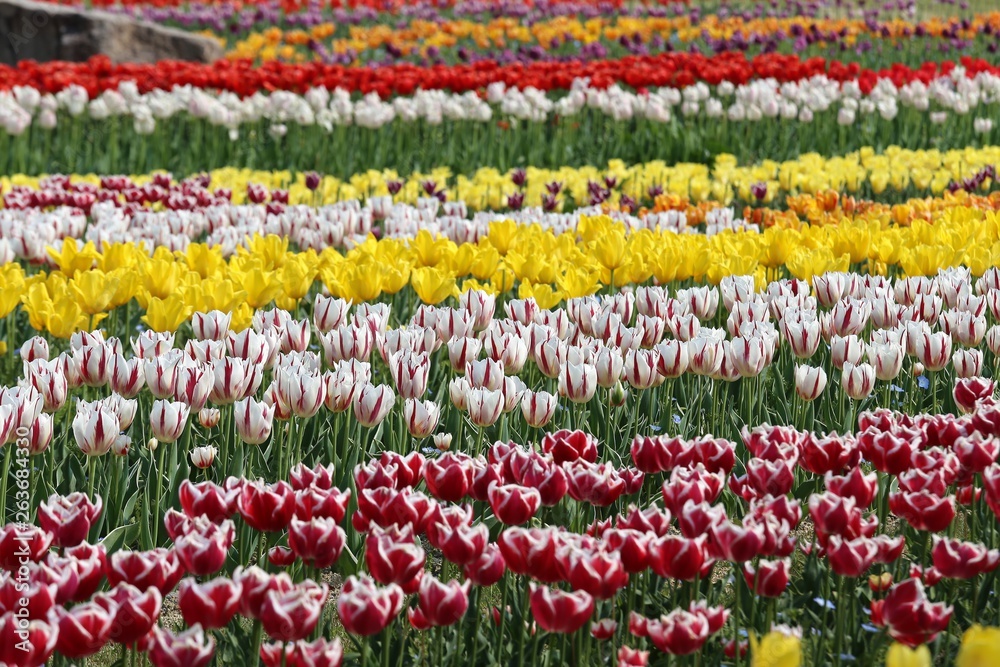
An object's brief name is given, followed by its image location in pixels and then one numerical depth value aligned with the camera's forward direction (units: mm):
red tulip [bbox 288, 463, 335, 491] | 5203
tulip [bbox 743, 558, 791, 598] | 4883
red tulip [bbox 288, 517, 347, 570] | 4766
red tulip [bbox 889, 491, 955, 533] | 5078
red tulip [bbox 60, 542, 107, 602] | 4508
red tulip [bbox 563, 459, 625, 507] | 5387
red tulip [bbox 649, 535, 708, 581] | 4617
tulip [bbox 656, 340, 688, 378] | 7223
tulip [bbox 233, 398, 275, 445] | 6312
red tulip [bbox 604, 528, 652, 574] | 4711
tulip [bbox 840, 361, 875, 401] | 7160
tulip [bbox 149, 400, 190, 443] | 6242
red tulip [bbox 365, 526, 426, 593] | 4547
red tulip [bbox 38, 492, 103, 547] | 4996
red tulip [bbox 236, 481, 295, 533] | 5008
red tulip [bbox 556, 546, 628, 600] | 4383
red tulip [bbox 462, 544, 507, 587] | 4699
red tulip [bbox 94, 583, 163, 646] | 4180
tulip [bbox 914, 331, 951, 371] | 7422
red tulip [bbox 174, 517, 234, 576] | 4613
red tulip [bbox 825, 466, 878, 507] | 5125
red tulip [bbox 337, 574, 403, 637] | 4176
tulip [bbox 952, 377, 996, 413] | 6660
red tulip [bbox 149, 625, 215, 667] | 3932
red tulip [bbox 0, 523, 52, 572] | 4812
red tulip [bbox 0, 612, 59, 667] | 3920
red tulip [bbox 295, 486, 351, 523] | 4957
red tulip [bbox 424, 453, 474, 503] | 5309
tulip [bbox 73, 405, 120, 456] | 6168
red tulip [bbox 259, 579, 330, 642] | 4113
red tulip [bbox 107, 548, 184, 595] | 4422
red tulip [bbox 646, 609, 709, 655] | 4348
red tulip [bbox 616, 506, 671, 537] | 4895
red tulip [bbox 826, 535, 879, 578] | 4723
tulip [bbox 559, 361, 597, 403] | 6902
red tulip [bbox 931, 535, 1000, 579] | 4762
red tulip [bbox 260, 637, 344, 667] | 4039
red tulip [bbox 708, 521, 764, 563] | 4625
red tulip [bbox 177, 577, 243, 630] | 4180
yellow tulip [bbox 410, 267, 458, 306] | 9031
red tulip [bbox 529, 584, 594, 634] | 4312
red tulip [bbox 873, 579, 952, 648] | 4414
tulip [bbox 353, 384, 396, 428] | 6559
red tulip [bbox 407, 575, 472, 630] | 4395
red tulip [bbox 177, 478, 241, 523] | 5145
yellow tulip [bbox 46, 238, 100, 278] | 10016
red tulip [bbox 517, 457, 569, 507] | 5320
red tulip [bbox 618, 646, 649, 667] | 4270
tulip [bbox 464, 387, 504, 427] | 6527
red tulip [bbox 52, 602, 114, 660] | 4027
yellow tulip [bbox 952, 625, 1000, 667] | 2861
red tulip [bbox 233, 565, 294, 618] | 4281
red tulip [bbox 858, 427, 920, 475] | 5543
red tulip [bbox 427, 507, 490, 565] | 4660
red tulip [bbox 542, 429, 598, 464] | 5816
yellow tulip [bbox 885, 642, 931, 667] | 2924
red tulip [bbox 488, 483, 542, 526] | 5051
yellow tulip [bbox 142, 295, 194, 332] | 8117
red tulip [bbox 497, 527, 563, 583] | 4527
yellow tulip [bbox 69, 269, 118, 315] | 8422
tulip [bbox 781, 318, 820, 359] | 7652
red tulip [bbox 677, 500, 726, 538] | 4785
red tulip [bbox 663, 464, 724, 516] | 5027
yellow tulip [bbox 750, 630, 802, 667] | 3357
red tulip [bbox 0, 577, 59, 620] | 4148
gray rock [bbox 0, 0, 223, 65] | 33656
